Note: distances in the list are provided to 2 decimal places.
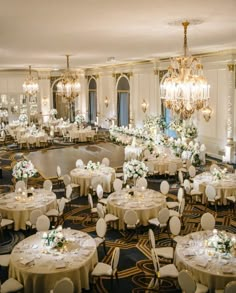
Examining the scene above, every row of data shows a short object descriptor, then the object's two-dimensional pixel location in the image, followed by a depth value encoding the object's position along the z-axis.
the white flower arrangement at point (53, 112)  21.63
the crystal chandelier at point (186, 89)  6.05
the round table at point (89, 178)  9.62
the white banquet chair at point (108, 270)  5.20
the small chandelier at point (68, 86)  11.57
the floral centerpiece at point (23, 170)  8.41
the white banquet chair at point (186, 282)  4.39
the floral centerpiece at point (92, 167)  10.11
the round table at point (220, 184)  8.51
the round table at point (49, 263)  4.81
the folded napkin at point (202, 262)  4.88
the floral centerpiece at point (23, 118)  20.17
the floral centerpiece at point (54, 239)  5.33
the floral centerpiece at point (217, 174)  8.92
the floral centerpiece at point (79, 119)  19.35
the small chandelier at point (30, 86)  15.87
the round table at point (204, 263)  4.69
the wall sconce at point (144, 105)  16.91
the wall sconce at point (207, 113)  13.06
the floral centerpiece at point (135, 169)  8.24
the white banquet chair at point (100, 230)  6.11
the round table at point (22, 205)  7.24
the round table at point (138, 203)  7.20
